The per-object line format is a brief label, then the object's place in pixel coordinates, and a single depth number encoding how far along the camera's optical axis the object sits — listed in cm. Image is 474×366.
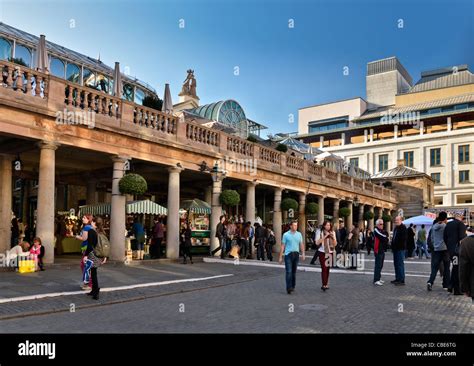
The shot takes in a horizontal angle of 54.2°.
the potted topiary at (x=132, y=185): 1577
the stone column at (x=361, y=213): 3804
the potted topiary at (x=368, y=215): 3866
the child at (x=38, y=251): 1319
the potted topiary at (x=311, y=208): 2811
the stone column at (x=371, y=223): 3990
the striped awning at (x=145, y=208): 1744
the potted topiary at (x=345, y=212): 3381
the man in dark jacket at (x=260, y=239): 2042
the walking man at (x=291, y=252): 1120
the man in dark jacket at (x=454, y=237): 1095
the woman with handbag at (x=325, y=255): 1155
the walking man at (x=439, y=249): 1159
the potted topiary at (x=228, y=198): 2023
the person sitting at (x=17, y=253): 1317
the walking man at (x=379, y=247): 1280
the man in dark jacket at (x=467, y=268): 584
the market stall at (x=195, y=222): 2145
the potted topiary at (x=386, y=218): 4169
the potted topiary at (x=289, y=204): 2512
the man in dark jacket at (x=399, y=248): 1266
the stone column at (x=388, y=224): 4474
